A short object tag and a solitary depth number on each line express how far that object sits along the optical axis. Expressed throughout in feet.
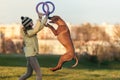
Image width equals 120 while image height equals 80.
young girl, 36.45
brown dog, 34.86
